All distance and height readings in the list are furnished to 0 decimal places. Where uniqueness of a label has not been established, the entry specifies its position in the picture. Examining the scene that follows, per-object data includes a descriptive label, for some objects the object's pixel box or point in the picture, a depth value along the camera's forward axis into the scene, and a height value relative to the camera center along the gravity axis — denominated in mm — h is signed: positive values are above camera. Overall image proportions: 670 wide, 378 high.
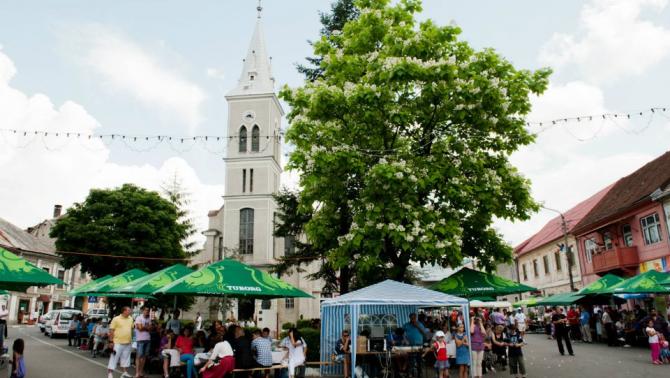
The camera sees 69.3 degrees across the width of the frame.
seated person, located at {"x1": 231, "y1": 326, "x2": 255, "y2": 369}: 11156 -939
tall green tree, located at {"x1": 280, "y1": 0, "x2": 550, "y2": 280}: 13280 +4828
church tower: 41781 +12445
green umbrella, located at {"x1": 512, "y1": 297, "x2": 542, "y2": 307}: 29945 +142
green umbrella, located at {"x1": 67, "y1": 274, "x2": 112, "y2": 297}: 19341 +939
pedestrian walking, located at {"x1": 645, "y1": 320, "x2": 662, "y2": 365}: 15547 -1388
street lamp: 29422 +2946
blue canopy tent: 11773 -7
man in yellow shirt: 12695 -681
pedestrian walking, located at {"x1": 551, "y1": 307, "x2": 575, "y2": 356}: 18312 -963
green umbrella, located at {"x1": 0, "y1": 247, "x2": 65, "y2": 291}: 10062 +858
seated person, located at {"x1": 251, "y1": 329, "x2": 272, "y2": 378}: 11516 -954
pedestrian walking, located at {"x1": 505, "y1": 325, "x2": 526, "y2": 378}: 12921 -1321
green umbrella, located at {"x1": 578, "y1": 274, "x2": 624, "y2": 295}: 20266 +768
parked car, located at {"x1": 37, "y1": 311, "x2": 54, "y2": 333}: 31111 -382
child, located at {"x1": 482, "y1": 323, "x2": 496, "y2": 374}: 14916 -1611
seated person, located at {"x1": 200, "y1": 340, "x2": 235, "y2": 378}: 10305 -1075
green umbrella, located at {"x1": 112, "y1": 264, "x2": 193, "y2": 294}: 14680 +962
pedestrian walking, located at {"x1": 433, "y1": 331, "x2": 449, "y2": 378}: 11898 -1128
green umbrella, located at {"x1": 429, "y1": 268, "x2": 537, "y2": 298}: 14391 +610
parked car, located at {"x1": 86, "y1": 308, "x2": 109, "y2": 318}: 32169 +71
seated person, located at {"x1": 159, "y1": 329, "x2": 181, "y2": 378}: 12211 -1065
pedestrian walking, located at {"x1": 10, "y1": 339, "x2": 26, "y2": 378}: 9398 -894
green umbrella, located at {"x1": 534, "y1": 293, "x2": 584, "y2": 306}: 23766 +238
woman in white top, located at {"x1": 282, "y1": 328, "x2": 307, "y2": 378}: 12320 -1024
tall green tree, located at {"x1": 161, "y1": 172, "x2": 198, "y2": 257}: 44688 +8754
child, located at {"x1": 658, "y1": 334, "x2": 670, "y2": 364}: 15711 -1568
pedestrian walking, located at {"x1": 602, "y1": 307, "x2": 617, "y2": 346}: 22742 -1259
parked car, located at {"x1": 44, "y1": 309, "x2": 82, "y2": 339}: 29031 -483
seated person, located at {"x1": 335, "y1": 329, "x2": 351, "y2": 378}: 13096 -1124
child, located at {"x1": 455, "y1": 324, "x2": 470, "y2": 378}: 12000 -1151
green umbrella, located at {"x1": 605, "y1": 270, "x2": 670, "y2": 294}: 17766 +664
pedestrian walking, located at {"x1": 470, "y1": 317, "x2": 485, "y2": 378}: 12523 -974
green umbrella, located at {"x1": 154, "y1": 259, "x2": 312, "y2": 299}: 11922 +696
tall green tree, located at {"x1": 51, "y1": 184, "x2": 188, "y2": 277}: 30750 +5074
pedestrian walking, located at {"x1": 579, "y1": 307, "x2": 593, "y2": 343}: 25422 -1183
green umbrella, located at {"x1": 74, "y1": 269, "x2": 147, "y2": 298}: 17719 +1039
